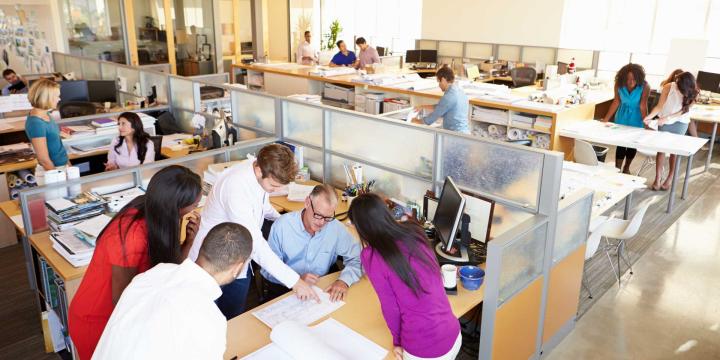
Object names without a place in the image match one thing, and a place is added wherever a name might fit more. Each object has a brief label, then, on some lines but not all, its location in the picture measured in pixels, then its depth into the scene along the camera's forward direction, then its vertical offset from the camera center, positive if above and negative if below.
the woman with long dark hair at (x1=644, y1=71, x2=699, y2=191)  6.13 -0.84
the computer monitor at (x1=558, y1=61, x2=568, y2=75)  9.12 -0.59
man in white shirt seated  1.48 -0.77
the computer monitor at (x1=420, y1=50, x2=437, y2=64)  12.05 -0.56
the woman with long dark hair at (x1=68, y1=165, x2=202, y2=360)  2.10 -0.78
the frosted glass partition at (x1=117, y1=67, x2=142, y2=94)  6.50 -0.61
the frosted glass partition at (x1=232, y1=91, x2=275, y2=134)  4.57 -0.69
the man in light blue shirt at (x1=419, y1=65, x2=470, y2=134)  5.55 -0.74
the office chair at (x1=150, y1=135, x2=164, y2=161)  4.63 -0.97
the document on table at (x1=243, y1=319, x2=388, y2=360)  2.10 -1.27
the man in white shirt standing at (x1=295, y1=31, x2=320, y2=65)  10.59 -0.46
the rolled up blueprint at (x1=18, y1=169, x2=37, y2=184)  5.10 -1.37
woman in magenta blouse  2.13 -0.93
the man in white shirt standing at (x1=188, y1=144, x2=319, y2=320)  2.63 -0.81
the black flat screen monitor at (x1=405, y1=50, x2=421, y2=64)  12.01 -0.56
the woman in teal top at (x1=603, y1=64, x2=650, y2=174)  6.20 -0.74
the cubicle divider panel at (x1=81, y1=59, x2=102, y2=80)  7.29 -0.57
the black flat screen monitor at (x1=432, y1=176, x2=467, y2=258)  2.88 -0.97
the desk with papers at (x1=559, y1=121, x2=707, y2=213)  5.42 -1.06
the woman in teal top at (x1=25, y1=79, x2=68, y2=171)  4.22 -0.73
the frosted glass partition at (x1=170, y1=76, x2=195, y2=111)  5.52 -0.67
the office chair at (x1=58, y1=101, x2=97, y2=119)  6.20 -0.92
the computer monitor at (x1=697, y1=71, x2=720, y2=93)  8.08 -0.69
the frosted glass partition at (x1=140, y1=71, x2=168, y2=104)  5.97 -0.63
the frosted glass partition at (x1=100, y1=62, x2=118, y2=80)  6.99 -0.56
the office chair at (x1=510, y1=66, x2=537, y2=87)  10.07 -0.78
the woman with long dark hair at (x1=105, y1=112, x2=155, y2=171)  4.44 -0.97
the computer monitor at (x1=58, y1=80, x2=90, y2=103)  6.46 -0.75
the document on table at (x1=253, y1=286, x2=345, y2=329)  2.51 -1.28
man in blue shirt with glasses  2.84 -1.11
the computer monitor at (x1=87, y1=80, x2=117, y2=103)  6.70 -0.77
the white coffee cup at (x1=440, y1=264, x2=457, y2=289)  2.74 -1.19
